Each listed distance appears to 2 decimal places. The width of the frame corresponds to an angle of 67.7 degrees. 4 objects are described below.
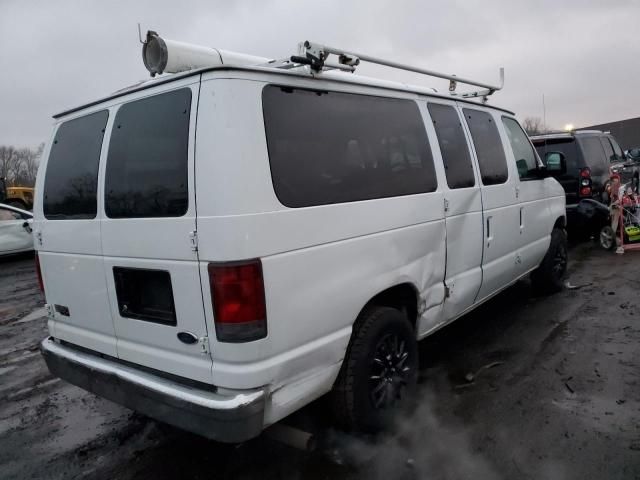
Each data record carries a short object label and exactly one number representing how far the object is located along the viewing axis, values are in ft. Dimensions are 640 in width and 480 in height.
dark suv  27.35
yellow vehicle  57.50
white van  7.22
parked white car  34.78
